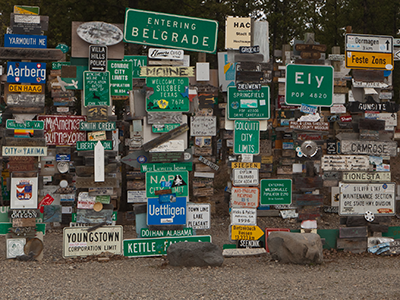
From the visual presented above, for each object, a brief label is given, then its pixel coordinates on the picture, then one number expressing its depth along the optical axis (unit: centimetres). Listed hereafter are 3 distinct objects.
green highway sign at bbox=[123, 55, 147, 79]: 1351
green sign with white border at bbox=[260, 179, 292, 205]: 1448
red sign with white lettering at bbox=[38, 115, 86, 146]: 1223
